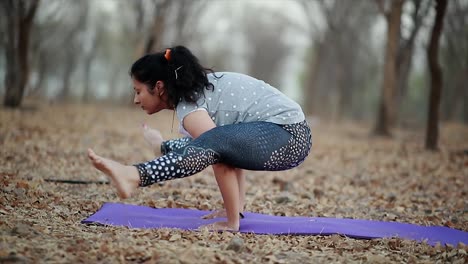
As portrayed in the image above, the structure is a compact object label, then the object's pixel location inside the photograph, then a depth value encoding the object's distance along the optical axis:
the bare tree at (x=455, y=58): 15.92
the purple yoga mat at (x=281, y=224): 3.21
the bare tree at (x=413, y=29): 12.12
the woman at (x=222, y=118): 2.99
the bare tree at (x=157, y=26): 14.98
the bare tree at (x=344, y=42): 17.41
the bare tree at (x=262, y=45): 31.59
